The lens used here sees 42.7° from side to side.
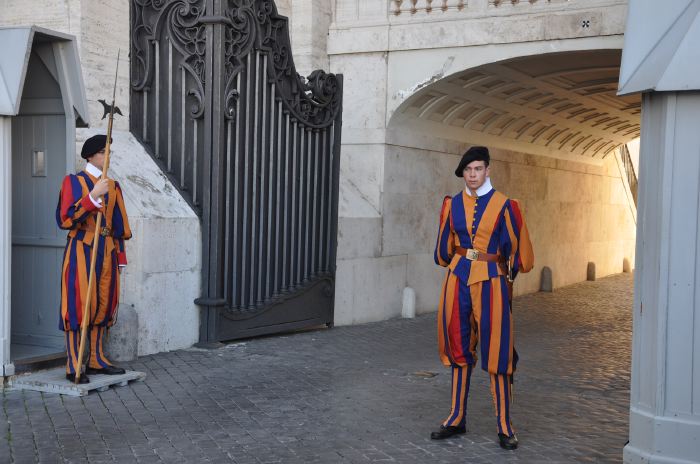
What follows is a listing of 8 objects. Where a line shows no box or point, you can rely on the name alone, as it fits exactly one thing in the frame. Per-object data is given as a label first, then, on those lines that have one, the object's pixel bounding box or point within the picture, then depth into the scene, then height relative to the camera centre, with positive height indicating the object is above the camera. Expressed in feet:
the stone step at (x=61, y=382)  20.85 -4.69
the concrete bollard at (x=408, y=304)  37.88 -4.72
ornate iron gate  27.84 +1.67
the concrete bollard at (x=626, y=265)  68.85 -5.22
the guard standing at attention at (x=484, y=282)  17.57 -1.75
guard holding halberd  20.94 -1.43
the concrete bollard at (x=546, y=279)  51.90 -4.85
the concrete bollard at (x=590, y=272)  60.44 -5.10
